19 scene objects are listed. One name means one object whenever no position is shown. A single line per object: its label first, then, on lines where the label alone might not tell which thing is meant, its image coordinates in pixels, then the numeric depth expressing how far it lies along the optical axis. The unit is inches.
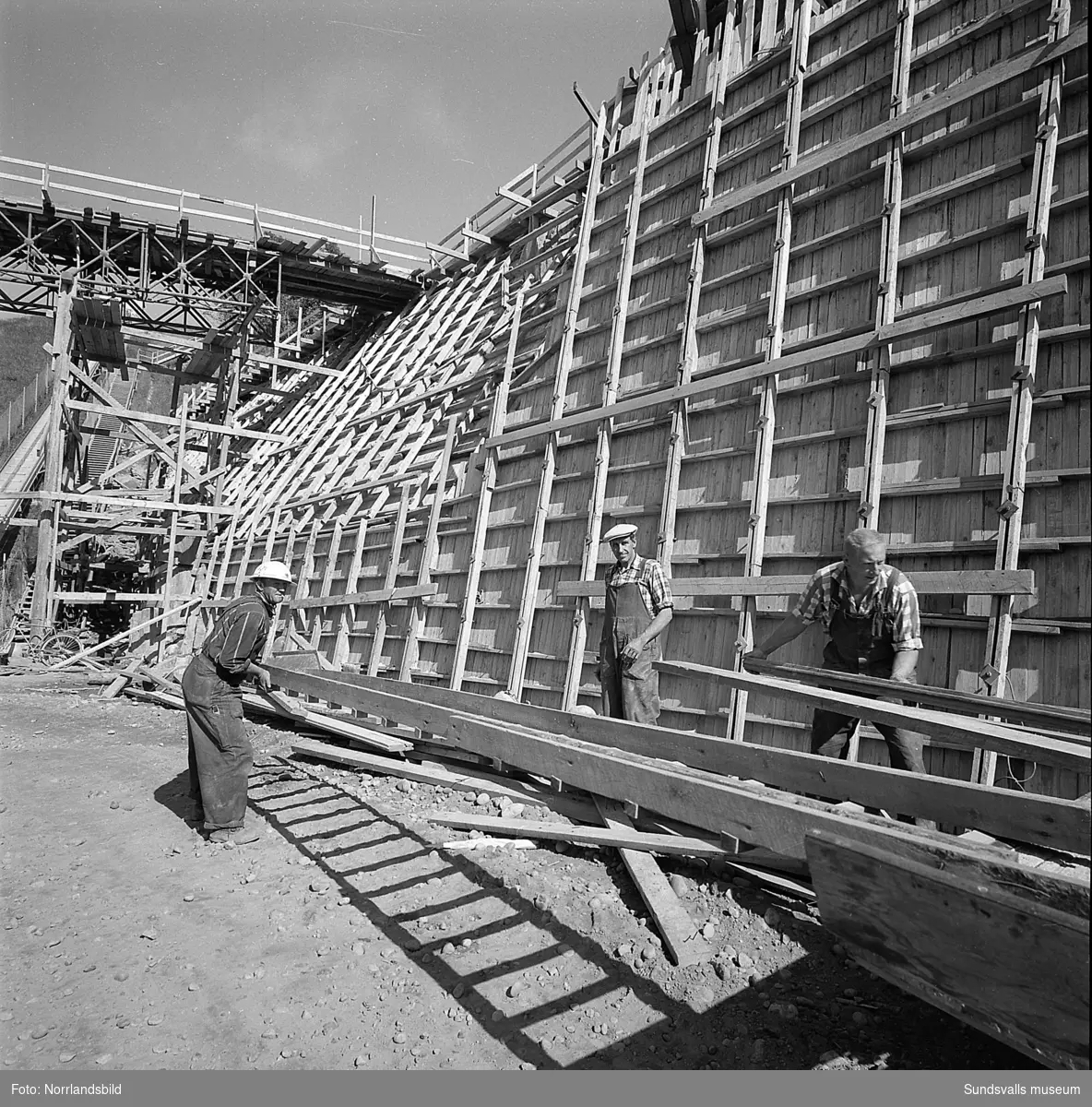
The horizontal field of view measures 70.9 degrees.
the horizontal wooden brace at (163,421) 601.9
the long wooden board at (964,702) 120.4
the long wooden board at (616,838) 139.2
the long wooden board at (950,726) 104.0
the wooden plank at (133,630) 566.9
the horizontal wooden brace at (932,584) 176.9
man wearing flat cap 225.1
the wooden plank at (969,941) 60.5
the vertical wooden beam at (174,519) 602.7
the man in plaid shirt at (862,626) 168.2
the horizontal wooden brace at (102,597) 577.6
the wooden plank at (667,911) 144.2
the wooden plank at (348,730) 241.1
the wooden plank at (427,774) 205.6
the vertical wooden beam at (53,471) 584.3
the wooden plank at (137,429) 617.9
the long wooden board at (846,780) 93.9
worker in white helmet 226.1
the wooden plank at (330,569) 447.8
